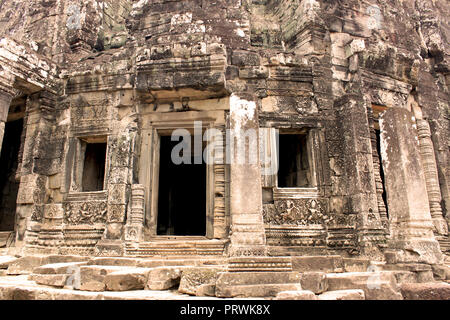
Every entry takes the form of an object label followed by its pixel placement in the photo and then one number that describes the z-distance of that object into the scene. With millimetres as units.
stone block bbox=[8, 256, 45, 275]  6146
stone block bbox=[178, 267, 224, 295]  4309
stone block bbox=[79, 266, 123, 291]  4591
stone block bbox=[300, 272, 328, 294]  4148
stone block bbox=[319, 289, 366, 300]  3775
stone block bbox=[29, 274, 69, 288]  4758
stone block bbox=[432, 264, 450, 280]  5082
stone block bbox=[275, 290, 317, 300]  3533
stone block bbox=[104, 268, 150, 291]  4500
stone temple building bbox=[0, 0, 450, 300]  6707
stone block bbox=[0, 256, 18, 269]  6352
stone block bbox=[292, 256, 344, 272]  5746
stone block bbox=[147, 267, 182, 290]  4625
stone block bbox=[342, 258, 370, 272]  5977
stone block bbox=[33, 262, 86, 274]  5027
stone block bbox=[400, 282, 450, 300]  4223
